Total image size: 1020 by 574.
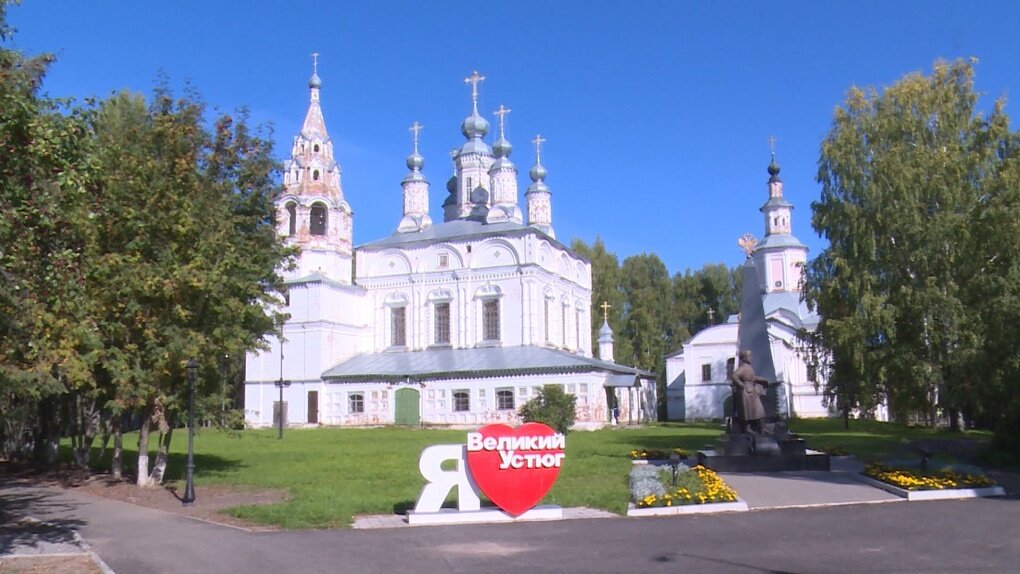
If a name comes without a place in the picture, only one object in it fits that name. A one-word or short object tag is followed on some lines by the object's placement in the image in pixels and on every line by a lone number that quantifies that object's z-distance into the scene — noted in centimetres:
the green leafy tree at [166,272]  1574
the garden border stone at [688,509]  1280
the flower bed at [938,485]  1396
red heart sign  1245
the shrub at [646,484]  1322
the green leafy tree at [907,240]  2297
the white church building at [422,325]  4266
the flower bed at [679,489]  1307
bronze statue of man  1788
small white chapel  5100
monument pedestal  1762
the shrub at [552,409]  3462
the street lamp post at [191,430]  1458
